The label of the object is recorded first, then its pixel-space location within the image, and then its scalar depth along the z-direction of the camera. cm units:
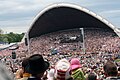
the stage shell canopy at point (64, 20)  6431
